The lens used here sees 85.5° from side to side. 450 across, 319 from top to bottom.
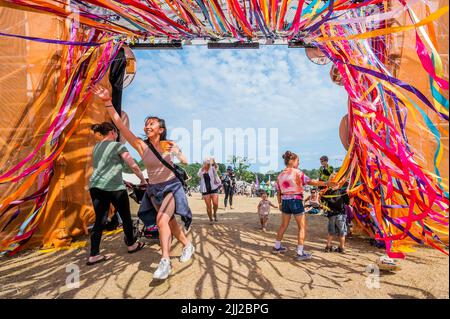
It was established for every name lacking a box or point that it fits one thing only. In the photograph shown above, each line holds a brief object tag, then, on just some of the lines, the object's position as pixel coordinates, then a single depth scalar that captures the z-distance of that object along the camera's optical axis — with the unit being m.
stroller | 3.49
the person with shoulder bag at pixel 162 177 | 2.35
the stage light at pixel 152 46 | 4.72
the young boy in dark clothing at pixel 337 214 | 3.26
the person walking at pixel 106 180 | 2.69
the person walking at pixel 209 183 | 4.87
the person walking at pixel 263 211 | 4.61
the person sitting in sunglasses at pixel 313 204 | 6.77
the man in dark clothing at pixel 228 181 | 7.82
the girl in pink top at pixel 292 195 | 2.95
